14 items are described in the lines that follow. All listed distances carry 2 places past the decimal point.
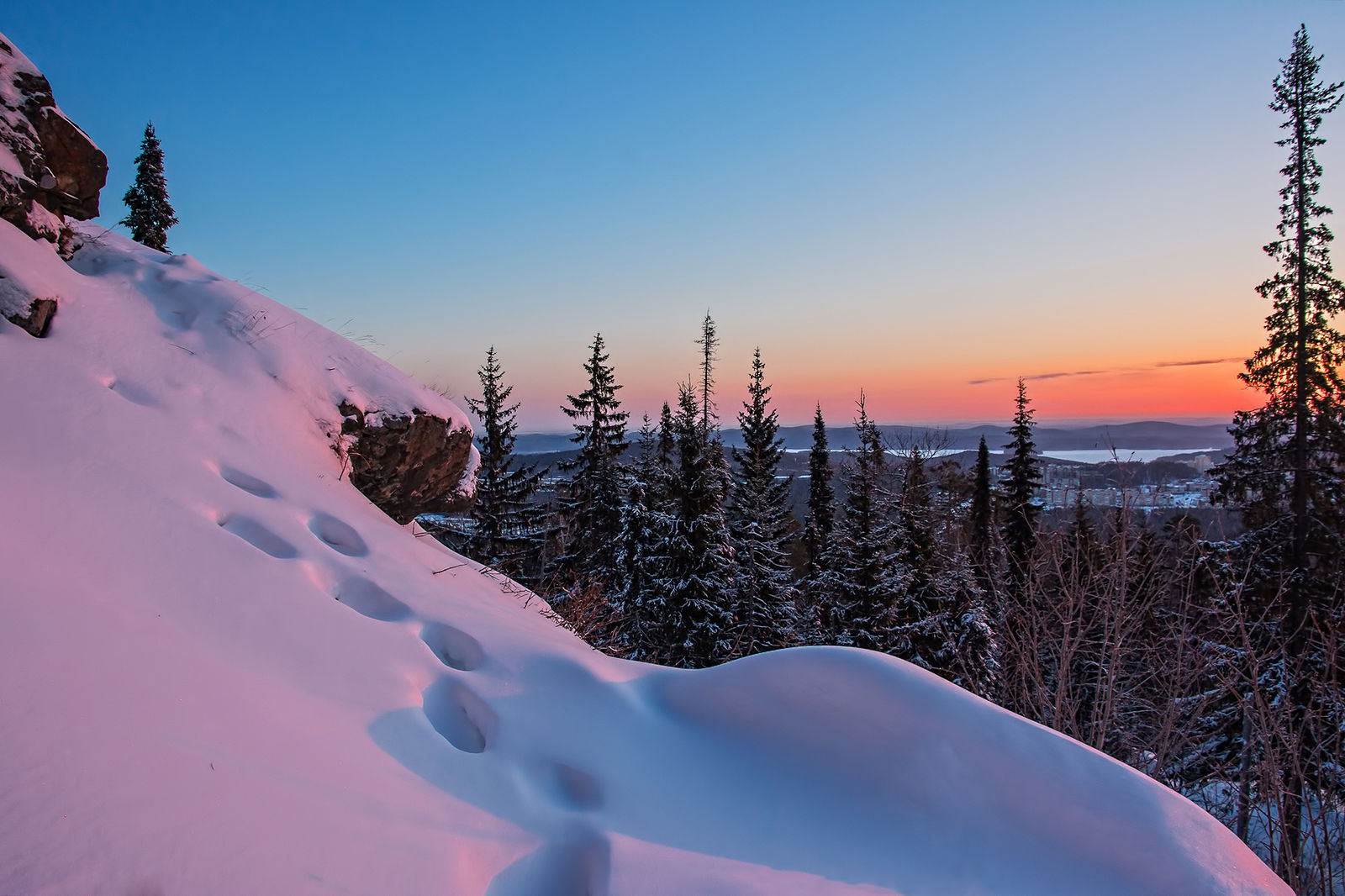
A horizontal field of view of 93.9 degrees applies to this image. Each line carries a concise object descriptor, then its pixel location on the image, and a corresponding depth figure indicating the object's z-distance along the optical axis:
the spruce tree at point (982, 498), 31.19
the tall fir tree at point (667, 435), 35.18
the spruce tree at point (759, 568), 21.48
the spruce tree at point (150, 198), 21.45
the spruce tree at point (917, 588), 18.55
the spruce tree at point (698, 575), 19.70
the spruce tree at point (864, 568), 18.94
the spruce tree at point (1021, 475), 27.61
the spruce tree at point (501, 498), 25.09
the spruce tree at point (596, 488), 25.98
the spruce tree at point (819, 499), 36.56
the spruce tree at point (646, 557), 19.86
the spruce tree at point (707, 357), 40.95
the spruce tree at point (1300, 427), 13.72
